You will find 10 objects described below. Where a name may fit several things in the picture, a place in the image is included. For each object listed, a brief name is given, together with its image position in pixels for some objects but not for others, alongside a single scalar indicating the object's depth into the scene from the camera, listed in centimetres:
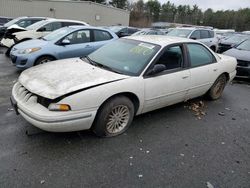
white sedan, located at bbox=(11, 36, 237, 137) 289
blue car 627
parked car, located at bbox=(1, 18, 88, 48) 893
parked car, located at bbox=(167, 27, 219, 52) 1133
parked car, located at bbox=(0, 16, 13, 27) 1465
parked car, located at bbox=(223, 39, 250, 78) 718
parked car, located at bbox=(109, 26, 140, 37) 1491
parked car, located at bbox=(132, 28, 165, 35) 1382
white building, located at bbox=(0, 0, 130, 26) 2364
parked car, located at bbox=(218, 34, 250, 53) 1261
